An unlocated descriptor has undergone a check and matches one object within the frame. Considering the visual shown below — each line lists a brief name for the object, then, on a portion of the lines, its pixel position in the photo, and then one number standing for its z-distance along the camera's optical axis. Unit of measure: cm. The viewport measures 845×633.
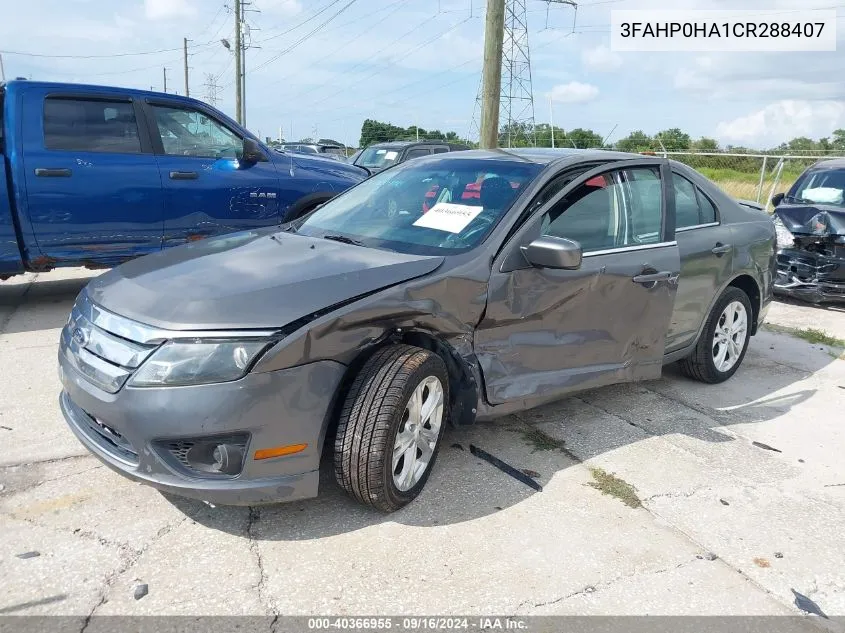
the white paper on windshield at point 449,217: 359
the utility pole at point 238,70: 3262
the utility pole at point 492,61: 912
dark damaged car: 766
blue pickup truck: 587
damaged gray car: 260
